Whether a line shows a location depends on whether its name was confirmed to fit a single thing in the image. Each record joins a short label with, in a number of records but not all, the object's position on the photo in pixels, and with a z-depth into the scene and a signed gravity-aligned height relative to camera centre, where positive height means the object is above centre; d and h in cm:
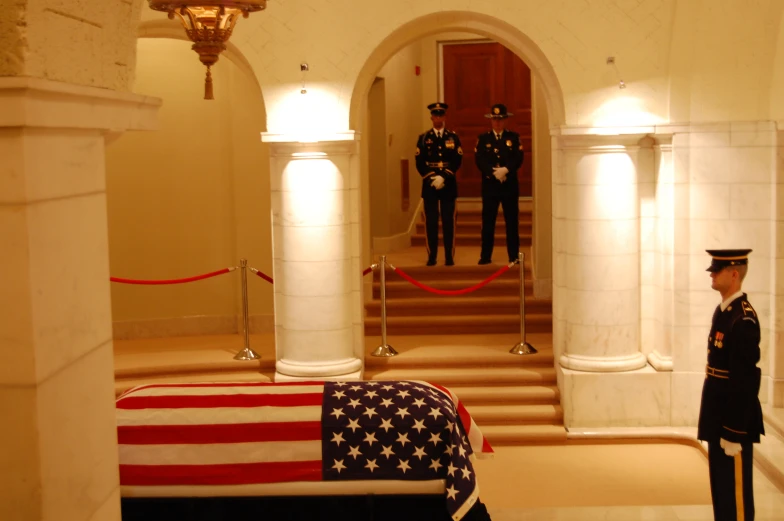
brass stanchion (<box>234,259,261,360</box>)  1059 -127
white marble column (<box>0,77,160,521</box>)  276 -27
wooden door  1628 +175
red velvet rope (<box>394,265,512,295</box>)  1032 -86
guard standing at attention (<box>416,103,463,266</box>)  1277 +35
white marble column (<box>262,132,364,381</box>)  949 -47
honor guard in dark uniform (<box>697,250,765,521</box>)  628 -123
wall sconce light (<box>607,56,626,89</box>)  923 +112
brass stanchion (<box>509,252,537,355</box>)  1042 -152
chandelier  586 +110
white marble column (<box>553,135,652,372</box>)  936 -48
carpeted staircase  962 -155
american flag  625 -149
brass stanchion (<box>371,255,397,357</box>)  1044 -141
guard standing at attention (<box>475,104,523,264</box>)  1245 +40
